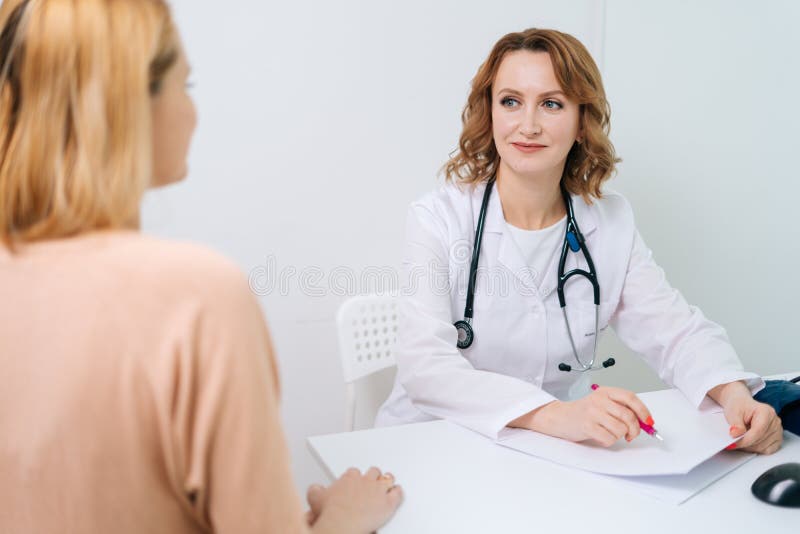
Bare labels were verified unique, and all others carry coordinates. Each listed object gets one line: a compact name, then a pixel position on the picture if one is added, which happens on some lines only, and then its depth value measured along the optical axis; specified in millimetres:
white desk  857
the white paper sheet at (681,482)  931
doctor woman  1488
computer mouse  901
